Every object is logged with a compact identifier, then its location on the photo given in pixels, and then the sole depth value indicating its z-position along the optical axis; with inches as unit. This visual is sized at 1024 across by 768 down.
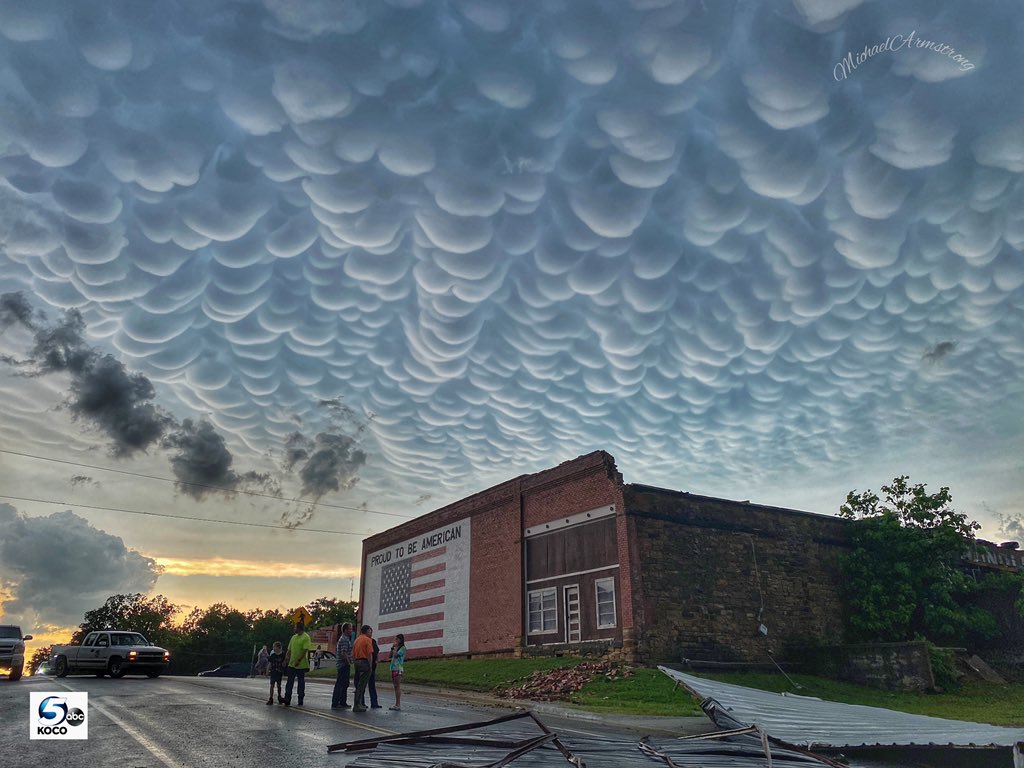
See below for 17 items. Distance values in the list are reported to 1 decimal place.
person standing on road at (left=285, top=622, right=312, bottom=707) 592.1
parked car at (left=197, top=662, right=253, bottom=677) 2064.0
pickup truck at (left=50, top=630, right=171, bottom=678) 914.7
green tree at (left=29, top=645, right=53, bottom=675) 5383.4
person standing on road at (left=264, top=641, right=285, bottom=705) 625.6
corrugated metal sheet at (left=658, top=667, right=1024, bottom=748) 316.5
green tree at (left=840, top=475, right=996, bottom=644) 1072.8
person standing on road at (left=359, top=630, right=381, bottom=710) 601.5
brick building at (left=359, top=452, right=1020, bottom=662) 937.5
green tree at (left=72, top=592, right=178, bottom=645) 4185.5
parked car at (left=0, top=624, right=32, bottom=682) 890.1
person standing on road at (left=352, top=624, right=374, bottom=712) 575.5
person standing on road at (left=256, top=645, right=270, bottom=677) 1451.8
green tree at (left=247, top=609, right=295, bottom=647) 3602.4
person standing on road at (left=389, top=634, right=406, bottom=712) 644.7
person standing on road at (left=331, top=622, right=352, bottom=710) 587.5
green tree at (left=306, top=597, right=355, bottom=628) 3019.2
